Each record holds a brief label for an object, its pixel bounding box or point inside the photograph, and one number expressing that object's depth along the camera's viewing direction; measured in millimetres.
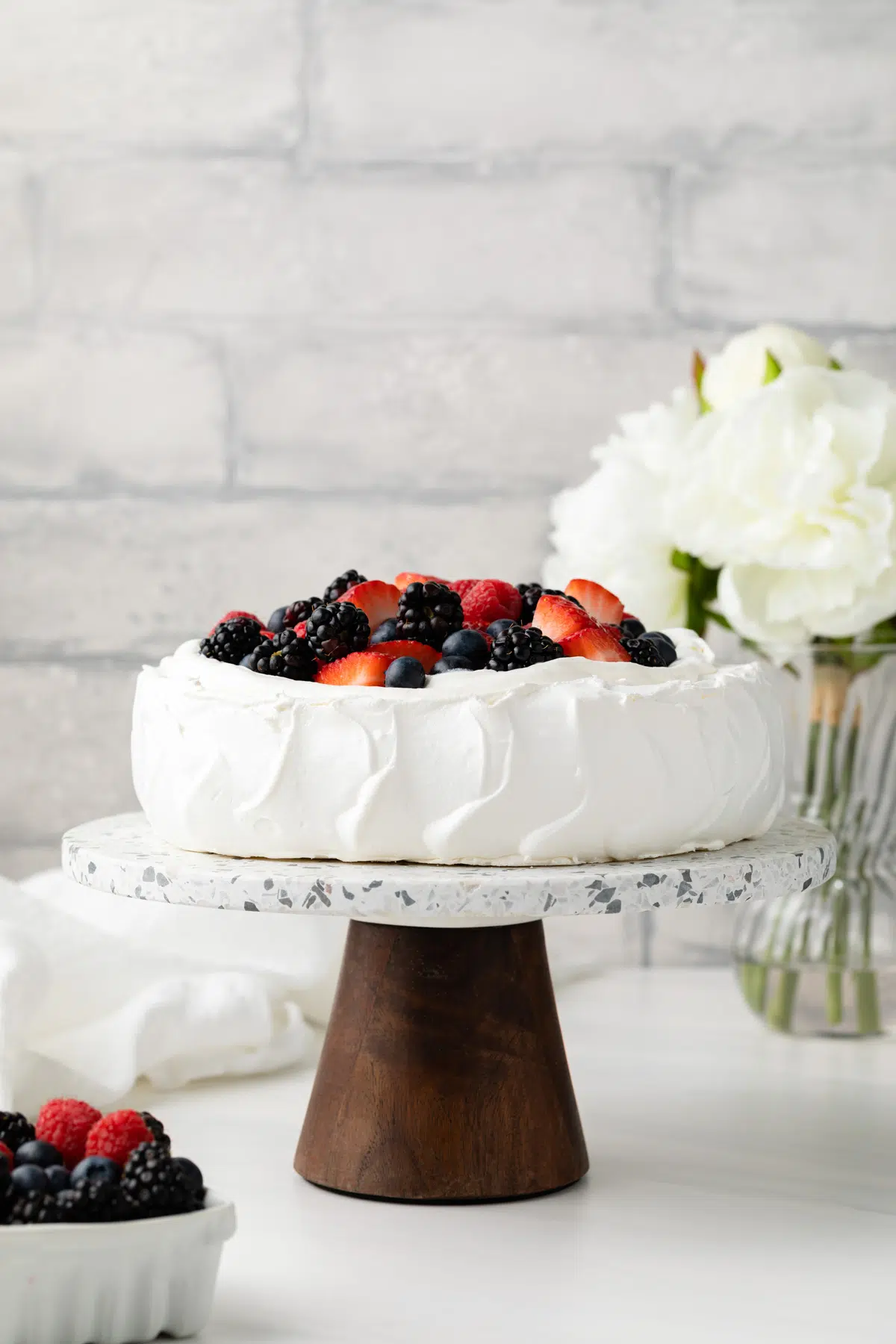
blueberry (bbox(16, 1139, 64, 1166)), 1098
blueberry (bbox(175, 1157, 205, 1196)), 1090
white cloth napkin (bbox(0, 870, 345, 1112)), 1325
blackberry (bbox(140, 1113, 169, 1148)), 1119
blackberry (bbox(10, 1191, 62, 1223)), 1076
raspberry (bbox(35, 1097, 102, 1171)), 1120
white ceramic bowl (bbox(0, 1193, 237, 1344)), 1074
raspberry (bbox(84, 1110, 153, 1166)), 1105
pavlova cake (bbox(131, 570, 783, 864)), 1166
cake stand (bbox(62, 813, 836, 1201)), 1234
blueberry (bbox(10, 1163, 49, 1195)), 1081
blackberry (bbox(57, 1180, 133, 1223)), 1075
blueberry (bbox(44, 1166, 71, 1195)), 1085
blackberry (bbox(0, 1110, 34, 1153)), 1122
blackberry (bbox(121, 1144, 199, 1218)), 1081
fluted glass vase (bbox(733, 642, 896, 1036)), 1448
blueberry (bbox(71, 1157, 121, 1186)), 1084
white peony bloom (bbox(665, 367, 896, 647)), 1367
